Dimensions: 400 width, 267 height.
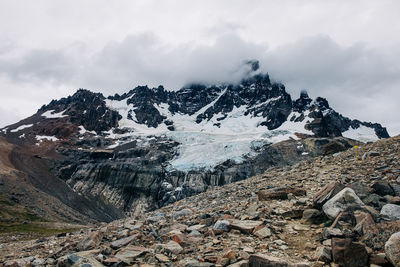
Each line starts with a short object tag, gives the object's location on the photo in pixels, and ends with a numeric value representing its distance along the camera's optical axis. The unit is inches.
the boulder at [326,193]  507.5
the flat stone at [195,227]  529.4
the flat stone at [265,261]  338.0
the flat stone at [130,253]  425.4
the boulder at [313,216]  486.0
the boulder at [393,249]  319.3
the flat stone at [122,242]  511.8
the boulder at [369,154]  837.8
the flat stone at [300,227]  465.4
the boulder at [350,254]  337.4
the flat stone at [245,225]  468.4
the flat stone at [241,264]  355.4
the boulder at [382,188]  511.8
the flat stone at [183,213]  733.9
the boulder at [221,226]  486.0
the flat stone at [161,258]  411.4
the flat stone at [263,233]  446.1
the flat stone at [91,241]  553.1
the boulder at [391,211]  417.7
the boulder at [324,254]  347.7
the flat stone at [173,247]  435.3
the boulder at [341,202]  463.5
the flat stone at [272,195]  653.7
